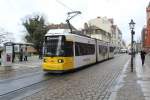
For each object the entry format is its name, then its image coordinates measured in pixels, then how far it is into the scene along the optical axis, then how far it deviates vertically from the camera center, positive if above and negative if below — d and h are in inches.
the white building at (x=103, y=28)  1916.9 +351.9
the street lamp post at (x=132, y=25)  478.8 +90.3
